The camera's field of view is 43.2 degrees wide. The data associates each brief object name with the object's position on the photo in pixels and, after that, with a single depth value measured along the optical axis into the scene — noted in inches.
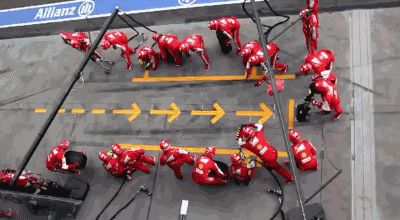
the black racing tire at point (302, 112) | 503.8
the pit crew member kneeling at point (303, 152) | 452.4
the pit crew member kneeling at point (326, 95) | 466.0
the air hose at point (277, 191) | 464.7
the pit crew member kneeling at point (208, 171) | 473.7
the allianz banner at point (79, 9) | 656.4
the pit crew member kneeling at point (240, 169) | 468.1
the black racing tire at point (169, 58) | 587.2
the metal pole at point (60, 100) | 364.2
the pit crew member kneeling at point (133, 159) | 495.5
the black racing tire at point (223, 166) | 489.7
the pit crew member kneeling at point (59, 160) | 522.3
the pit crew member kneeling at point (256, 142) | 445.4
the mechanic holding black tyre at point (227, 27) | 544.1
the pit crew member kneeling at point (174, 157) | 477.1
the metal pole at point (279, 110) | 302.6
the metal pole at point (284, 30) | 549.6
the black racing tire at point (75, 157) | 536.1
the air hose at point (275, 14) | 568.0
